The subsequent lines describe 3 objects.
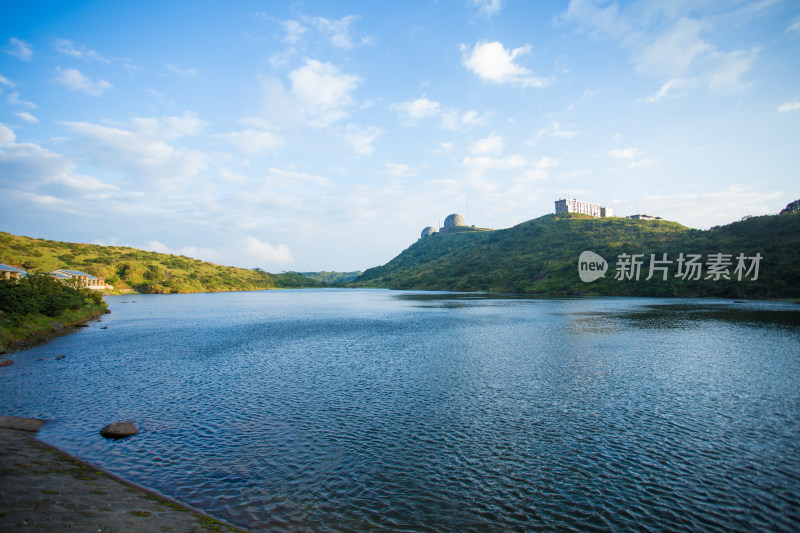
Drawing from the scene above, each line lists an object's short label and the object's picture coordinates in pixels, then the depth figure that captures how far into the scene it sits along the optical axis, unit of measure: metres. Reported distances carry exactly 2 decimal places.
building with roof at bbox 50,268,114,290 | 151.16
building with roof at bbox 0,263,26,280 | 103.18
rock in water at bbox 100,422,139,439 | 22.34
